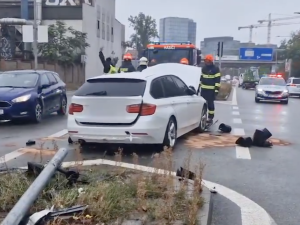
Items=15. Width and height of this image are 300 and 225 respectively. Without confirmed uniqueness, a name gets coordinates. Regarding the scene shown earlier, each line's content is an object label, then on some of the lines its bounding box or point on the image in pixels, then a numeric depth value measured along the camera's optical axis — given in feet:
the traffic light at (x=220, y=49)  85.15
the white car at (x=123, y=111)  27.66
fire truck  69.87
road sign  227.61
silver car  85.30
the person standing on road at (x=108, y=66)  50.14
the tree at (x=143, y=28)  389.80
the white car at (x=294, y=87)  126.05
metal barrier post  13.43
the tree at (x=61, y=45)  139.23
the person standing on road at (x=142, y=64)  52.47
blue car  41.22
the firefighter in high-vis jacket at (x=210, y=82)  41.68
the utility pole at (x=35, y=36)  105.46
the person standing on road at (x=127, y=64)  51.24
